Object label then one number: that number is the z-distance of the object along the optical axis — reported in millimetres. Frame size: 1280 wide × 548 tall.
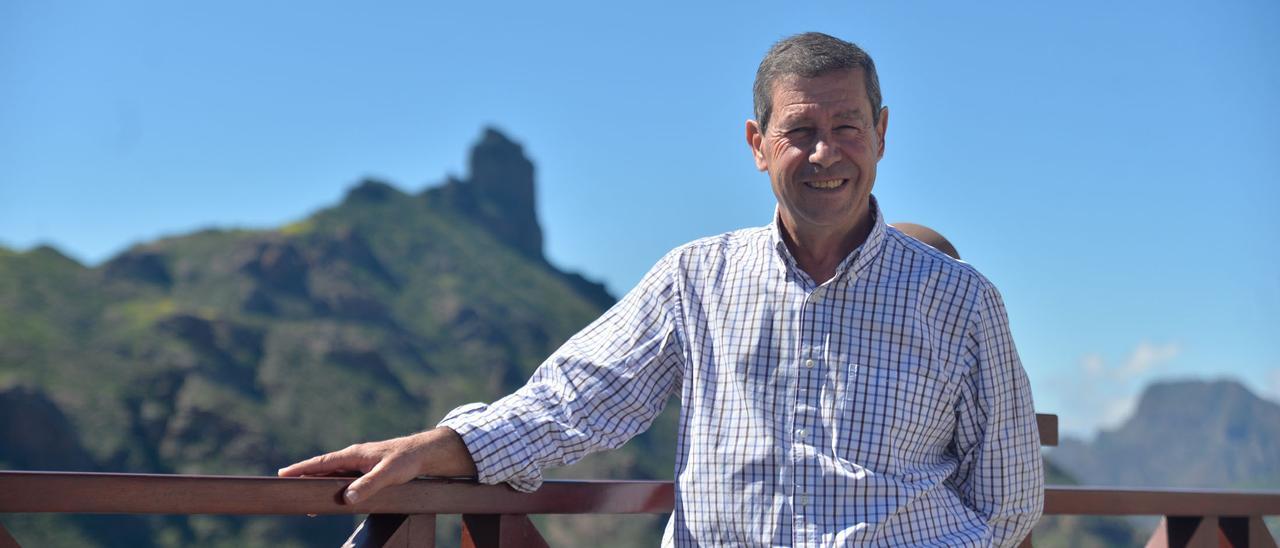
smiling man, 1959
